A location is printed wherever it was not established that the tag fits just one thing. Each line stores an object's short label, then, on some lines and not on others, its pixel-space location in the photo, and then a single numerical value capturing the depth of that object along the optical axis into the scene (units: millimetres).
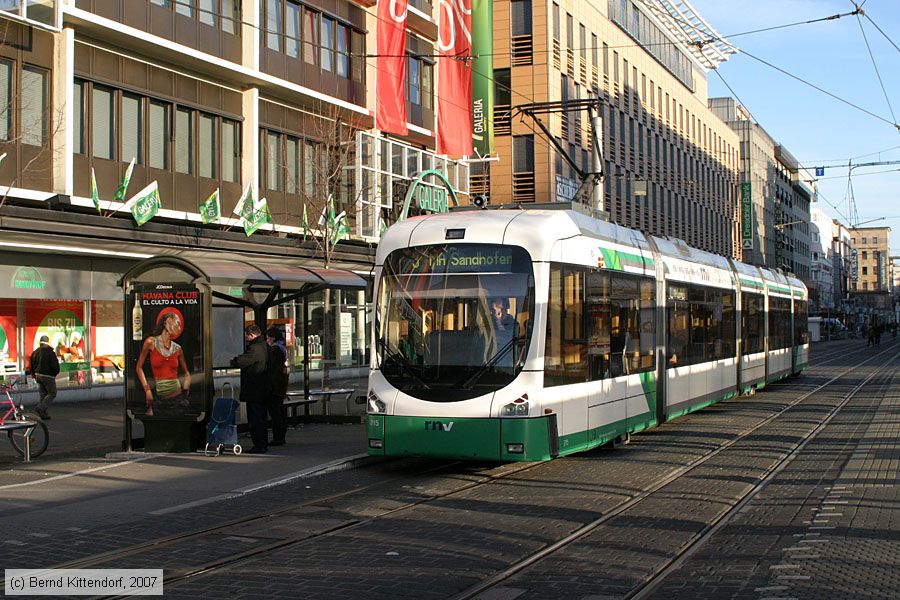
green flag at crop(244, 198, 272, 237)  29816
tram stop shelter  14711
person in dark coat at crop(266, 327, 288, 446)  16172
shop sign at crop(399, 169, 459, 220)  38188
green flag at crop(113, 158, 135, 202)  25766
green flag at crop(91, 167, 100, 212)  25225
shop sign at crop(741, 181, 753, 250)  92000
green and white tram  12242
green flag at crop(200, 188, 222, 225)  28547
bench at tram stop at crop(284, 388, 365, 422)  19328
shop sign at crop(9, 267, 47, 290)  24719
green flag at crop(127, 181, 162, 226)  25688
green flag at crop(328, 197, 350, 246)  30894
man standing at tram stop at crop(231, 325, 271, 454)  14875
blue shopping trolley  14836
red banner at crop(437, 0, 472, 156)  40562
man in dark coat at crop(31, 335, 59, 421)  20375
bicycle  14828
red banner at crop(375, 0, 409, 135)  36312
